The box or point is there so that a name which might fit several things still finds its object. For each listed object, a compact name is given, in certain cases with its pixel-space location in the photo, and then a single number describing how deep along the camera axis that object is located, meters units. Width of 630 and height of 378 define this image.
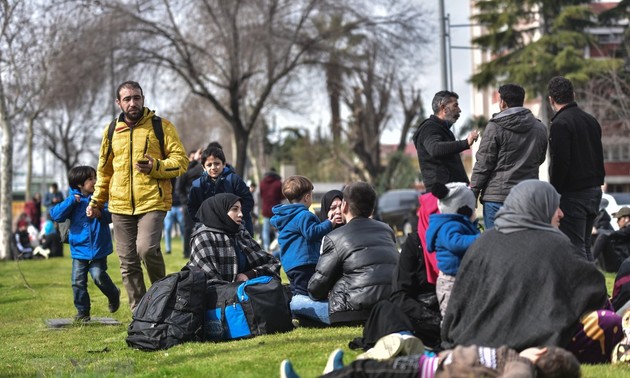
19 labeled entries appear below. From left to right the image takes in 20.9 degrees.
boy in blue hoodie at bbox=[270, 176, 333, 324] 15.42
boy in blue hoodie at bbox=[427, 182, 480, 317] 11.16
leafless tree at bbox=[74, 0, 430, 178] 46.82
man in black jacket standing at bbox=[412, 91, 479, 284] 15.00
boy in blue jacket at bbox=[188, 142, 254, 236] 18.51
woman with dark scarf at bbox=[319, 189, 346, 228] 16.19
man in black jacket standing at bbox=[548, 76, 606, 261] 14.72
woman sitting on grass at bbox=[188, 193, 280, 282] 15.28
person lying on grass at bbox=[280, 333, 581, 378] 9.26
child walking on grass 17.39
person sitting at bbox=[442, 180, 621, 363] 10.14
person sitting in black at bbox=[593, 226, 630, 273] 24.63
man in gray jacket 14.64
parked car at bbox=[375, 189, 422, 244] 57.07
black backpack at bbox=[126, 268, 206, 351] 13.89
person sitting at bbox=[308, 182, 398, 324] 13.68
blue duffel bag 14.10
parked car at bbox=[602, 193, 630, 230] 38.16
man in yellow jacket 16.35
